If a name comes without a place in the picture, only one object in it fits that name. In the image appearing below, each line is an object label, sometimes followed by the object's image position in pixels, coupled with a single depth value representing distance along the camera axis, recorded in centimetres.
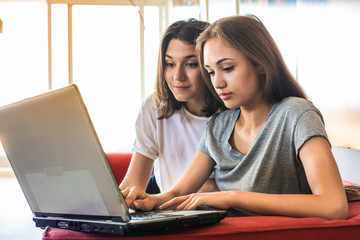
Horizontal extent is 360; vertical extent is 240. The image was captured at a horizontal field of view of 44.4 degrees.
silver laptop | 81
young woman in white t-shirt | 167
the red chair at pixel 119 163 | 277
